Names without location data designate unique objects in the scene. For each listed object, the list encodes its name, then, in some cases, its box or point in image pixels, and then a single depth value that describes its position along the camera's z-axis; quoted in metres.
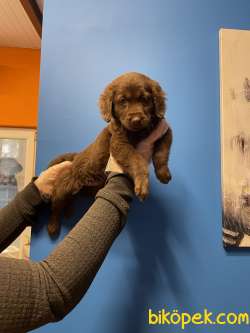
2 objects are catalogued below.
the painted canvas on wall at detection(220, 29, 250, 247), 1.33
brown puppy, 1.06
